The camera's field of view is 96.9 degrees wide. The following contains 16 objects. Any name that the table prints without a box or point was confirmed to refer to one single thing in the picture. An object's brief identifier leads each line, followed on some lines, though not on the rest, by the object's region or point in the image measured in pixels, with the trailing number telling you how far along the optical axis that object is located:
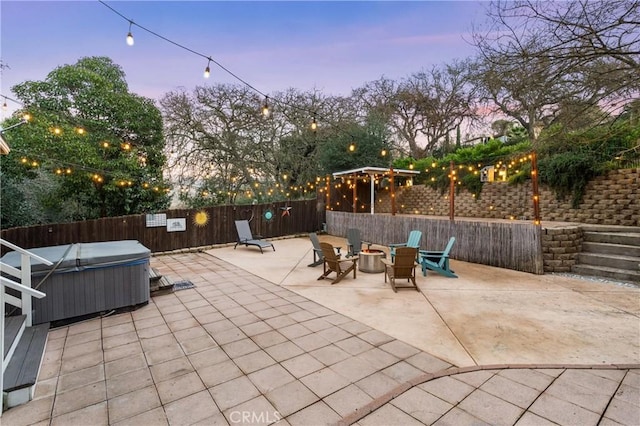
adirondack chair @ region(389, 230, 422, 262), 6.97
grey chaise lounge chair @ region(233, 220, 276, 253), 8.92
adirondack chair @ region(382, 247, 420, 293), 4.86
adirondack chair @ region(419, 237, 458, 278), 5.82
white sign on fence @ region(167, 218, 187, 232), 9.20
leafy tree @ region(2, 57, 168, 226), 8.62
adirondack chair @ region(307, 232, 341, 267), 6.48
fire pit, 6.21
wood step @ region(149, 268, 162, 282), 4.98
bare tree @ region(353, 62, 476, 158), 17.49
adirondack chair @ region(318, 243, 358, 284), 5.48
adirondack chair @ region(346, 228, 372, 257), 7.56
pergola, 11.79
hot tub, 3.48
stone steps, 5.43
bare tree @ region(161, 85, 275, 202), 12.82
